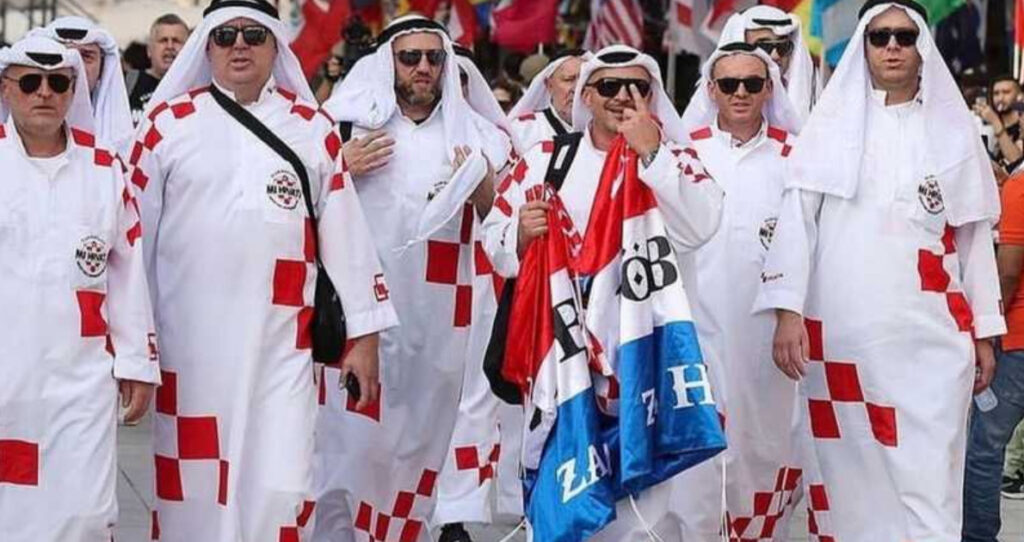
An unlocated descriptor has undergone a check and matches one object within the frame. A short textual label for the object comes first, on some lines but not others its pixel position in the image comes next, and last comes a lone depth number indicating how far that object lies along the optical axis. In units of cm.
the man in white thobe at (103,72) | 1775
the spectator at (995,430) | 1837
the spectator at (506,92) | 3134
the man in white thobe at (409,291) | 1742
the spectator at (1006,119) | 2552
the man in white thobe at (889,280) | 1578
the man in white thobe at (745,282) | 1703
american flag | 4047
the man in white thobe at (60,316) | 1402
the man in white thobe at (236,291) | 1512
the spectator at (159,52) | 2333
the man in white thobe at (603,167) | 1443
